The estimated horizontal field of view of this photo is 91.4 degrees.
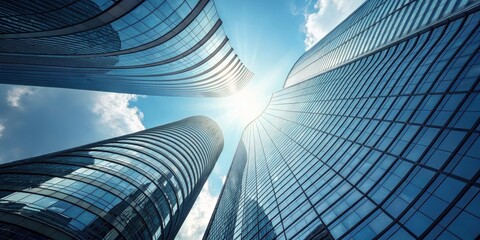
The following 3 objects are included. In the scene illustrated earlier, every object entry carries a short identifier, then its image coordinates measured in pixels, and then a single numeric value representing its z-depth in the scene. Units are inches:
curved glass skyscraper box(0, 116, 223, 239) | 677.1
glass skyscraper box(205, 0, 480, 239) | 522.9
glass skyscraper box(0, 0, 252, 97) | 824.9
